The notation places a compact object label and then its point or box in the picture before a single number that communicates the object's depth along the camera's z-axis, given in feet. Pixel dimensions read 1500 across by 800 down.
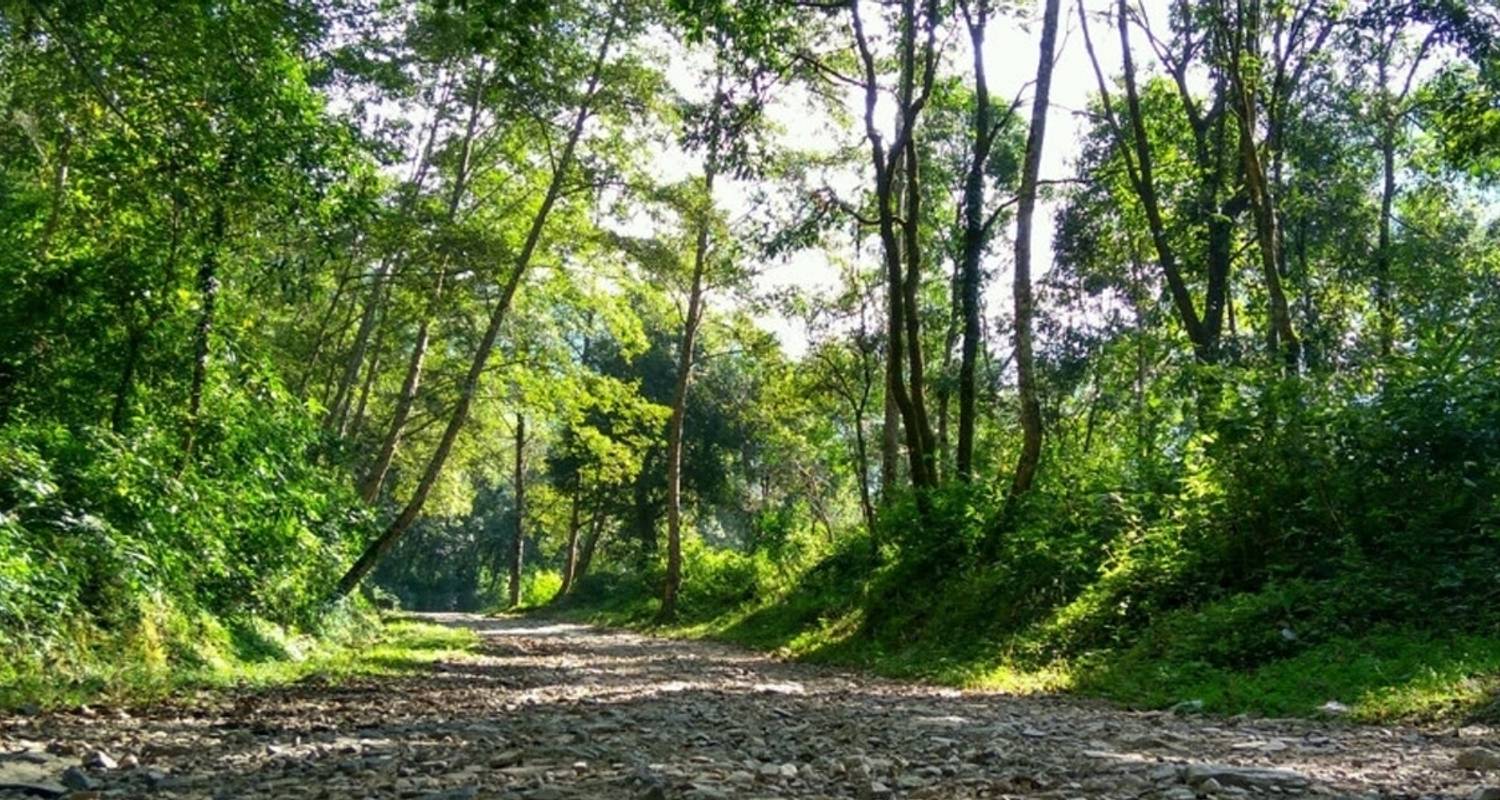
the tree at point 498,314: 56.37
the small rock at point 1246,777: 13.66
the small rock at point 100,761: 15.38
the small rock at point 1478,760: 14.82
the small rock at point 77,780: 13.91
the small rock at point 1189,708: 24.77
